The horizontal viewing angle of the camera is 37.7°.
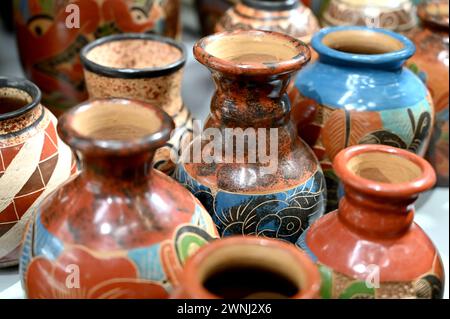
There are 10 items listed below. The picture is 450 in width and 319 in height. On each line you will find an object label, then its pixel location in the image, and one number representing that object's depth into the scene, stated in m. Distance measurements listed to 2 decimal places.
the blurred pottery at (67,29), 1.51
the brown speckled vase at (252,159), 0.95
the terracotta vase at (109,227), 0.74
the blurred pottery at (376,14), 1.61
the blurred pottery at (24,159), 1.01
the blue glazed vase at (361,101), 1.12
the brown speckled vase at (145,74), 1.17
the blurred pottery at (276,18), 1.56
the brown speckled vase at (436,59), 1.37
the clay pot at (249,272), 0.67
